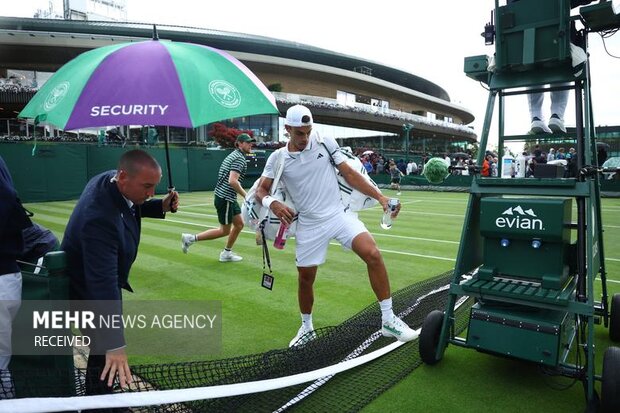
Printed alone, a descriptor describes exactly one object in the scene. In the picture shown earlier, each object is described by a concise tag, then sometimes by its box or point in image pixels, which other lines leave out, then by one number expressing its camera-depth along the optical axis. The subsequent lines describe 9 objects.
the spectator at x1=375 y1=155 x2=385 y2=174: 31.79
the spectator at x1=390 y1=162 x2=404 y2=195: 25.12
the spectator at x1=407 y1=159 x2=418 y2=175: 29.95
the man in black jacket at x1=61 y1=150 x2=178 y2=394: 2.44
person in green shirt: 7.33
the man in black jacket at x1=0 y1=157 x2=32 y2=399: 2.45
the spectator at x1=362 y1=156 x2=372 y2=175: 28.49
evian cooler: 3.28
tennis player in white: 4.06
